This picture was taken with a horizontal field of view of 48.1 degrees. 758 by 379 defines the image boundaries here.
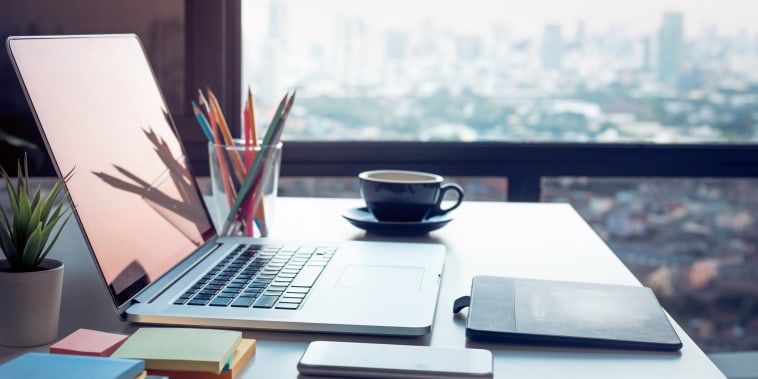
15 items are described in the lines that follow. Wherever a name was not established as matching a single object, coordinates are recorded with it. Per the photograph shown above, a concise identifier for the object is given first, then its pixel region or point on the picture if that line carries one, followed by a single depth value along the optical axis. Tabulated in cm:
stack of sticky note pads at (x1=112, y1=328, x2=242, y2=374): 59
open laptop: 75
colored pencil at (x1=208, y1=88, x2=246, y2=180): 115
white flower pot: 67
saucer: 120
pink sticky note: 60
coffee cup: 121
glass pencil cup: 112
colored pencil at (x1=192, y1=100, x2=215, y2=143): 112
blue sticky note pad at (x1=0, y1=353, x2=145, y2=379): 53
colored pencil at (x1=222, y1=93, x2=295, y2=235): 111
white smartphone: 60
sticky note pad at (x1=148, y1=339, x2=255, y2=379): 60
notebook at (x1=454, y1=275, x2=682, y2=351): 70
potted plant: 67
